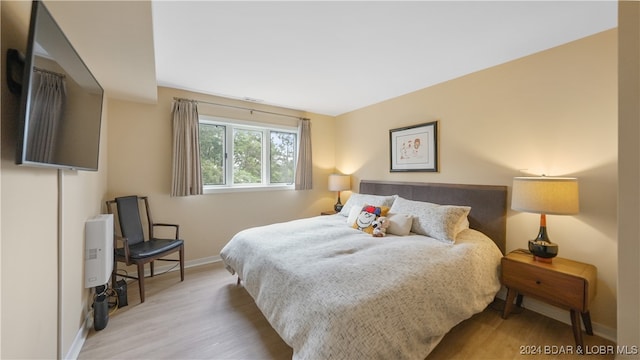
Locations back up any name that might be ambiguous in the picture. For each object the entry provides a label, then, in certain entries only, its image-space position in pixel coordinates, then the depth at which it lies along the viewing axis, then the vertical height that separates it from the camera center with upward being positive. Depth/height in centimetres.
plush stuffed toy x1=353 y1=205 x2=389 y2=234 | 267 -40
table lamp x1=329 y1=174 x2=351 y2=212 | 413 -2
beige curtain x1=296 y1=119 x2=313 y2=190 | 411 +38
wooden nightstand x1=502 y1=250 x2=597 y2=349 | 170 -77
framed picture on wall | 304 +47
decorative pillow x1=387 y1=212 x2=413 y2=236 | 252 -45
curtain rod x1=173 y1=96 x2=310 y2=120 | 316 +112
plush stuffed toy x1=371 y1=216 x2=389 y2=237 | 249 -47
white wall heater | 192 -59
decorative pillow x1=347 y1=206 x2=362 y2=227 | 291 -41
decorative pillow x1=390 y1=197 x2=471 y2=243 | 230 -37
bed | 127 -65
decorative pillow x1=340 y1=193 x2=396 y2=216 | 309 -26
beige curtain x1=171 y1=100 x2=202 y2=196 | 310 +40
